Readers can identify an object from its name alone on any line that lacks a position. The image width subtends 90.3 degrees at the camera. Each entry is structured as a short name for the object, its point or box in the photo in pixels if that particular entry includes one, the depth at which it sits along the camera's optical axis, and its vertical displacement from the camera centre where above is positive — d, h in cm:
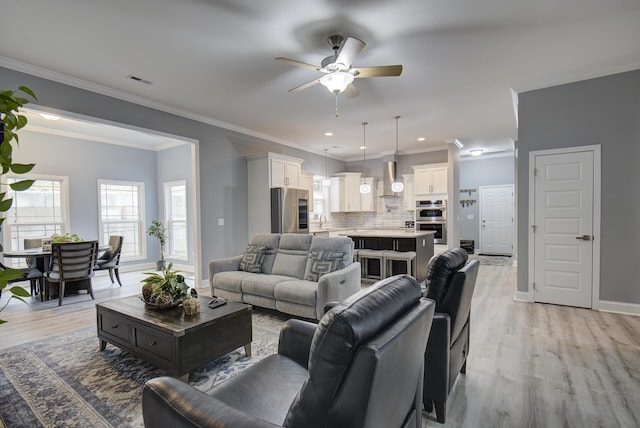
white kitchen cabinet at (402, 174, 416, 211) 792 +29
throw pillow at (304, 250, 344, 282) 374 -67
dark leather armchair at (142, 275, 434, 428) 95 -58
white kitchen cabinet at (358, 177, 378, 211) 856 +20
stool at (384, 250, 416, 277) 505 -84
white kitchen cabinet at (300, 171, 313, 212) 735 +60
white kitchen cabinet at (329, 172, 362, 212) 859 +40
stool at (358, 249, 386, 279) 535 -96
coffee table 228 -96
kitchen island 542 -66
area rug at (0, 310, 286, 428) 201 -129
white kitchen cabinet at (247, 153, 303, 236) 589 +48
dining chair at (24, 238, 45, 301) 450 -87
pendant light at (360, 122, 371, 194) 616 +139
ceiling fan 276 +126
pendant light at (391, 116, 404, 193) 651 +40
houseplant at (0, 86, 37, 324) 76 +14
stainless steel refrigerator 581 -5
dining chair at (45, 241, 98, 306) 430 -73
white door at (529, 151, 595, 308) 392 -31
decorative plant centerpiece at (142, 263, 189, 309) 264 -69
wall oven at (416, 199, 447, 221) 730 -11
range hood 780 +76
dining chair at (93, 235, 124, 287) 534 -84
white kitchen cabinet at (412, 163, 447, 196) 739 +63
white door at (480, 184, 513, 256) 887 -41
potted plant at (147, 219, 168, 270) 690 -51
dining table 429 -83
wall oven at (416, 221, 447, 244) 725 -54
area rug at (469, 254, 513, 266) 751 -140
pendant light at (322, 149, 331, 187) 833 +115
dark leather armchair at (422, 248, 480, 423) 188 -71
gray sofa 342 -83
